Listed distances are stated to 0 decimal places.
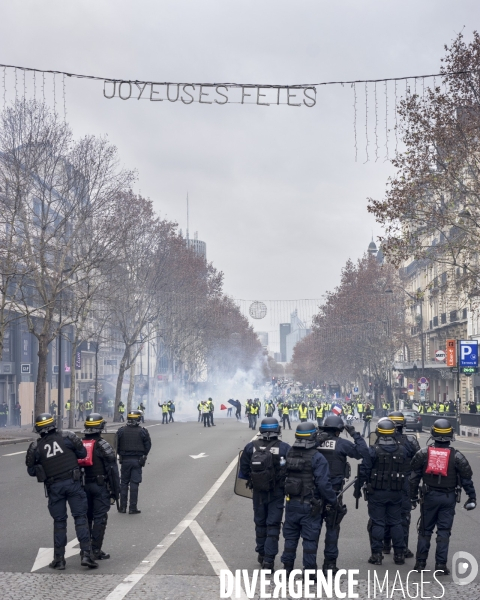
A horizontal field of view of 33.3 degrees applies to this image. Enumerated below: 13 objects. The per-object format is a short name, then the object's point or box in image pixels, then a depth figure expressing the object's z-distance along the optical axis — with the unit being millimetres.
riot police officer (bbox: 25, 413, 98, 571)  8562
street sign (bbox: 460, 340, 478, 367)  39375
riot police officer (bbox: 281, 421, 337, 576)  7922
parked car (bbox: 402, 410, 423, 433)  41750
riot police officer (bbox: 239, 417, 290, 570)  8375
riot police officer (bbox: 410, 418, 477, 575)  8508
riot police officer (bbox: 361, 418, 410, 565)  8844
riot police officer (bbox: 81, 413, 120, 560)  8984
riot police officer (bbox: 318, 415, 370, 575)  8383
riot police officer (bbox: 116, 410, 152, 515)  12422
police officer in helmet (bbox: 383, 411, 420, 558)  9102
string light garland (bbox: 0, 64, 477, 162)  13062
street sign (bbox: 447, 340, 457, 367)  44775
